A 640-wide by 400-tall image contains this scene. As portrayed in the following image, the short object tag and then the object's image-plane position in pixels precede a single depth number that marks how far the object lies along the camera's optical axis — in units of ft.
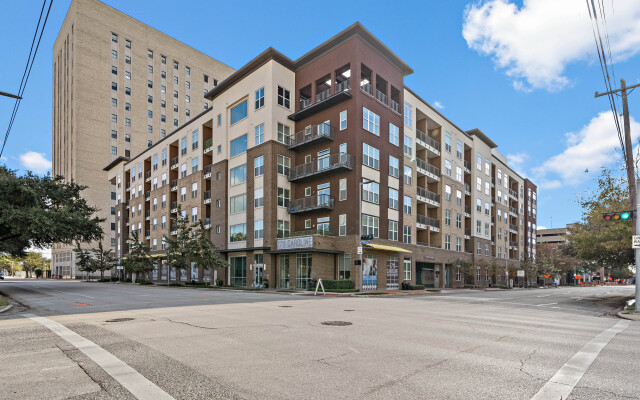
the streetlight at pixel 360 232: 114.26
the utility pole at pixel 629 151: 59.47
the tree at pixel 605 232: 78.43
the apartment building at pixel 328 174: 122.11
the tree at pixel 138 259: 177.27
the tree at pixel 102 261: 214.28
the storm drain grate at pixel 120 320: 40.14
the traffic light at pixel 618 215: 57.62
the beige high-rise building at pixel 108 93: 261.03
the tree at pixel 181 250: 139.44
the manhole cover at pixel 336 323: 37.76
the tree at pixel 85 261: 215.57
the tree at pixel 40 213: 99.33
